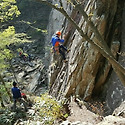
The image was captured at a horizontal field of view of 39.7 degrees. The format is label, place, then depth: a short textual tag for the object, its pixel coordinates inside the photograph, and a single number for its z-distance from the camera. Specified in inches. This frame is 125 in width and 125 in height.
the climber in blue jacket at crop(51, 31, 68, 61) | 434.7
